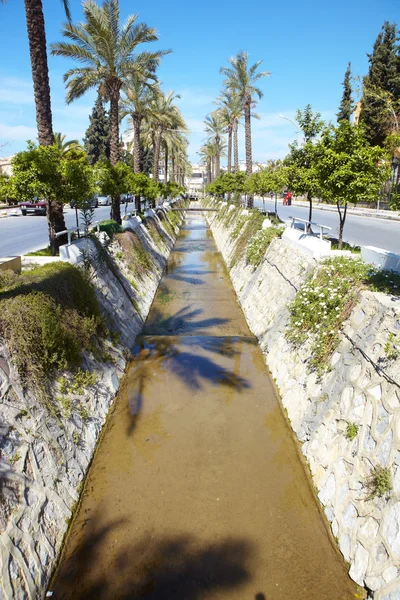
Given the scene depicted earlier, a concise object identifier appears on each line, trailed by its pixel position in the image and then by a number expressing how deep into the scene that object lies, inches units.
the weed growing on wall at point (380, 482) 189.2
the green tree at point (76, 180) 398.6
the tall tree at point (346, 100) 1785.2
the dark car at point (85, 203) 454.0
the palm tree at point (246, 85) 1165.1
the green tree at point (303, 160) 487.1
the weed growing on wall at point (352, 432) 228.8
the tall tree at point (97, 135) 2143.2
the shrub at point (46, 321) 249.0
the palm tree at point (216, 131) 2097.7
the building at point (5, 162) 2295.0
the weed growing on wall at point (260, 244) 618.2
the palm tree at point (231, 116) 1456.0
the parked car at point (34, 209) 1129.4
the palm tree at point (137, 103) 936.9
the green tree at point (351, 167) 382.6
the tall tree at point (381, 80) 1389.0
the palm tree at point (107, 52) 625.9
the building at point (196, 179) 6163.9
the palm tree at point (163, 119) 1295.5
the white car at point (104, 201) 1651.2
